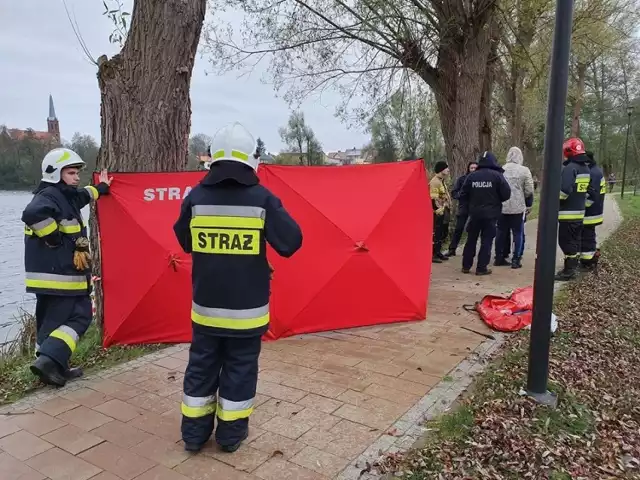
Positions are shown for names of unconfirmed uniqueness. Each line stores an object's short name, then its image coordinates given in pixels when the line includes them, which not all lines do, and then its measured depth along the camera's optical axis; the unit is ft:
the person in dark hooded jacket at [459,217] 28.76
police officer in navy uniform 26.40
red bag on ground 18.71
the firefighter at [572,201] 24.73
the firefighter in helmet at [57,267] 13.51
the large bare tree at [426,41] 38.50
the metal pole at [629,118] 103.60
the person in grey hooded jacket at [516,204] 28.58
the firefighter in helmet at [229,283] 10.30
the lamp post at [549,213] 11.81
